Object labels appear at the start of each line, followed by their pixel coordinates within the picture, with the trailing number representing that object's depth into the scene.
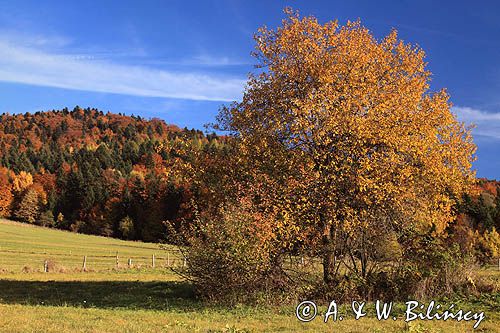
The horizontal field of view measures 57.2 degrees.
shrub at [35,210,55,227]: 138.75
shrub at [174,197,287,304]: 19.34
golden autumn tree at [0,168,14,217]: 142.75
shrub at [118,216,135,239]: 123.00
